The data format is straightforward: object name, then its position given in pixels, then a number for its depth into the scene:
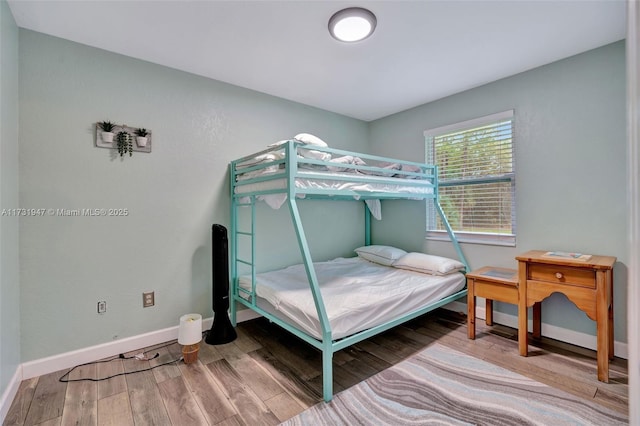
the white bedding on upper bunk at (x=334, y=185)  2.04
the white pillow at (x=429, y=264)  2.72
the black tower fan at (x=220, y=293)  2.43
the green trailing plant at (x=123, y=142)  2.24
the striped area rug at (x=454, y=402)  1.55
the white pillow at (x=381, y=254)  3.15
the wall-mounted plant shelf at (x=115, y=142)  2.17
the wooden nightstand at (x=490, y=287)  2.27
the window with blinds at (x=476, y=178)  2.75
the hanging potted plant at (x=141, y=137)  2.30
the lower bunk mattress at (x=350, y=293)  1.86
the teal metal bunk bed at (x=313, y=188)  1.82
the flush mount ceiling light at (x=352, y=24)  1.82
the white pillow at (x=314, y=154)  2.11
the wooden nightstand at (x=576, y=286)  1.85
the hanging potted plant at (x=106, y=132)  2.16
